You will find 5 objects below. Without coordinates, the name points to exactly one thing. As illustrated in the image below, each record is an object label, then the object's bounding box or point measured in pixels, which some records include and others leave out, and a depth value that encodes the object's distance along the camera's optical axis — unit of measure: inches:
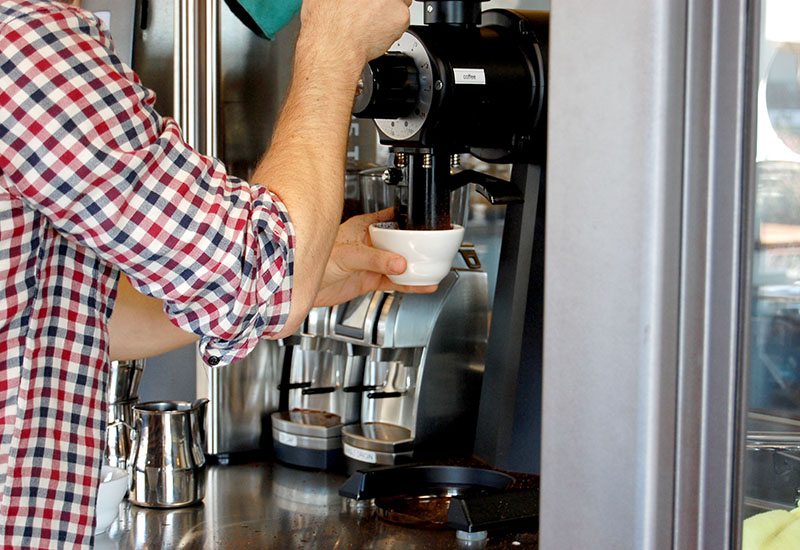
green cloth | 95.9
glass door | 54.9
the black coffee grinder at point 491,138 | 80.6
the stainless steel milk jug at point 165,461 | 90.8
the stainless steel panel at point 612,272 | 52.0
